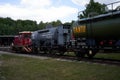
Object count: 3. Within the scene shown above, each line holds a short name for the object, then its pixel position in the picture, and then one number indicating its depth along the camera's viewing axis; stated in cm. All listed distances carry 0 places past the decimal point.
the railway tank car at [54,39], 1118
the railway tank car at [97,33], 724
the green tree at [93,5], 2376
